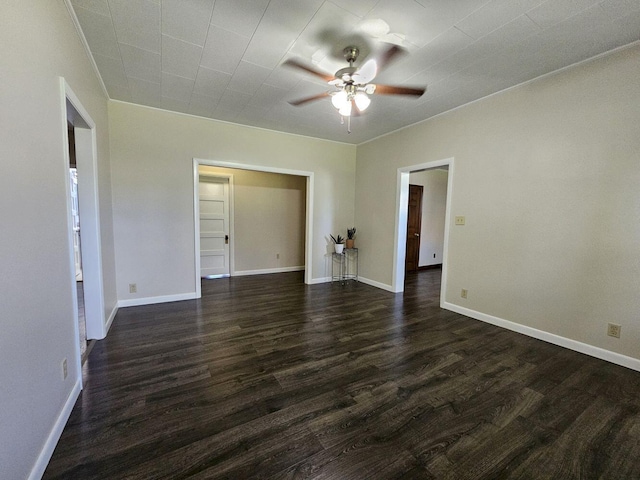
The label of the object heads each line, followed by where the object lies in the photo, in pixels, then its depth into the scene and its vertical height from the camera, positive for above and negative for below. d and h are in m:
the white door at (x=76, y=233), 4.56 -0.49
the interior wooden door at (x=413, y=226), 6.10 -0.17
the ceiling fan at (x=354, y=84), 2.19 +1.19
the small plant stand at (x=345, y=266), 5.38 -1.04
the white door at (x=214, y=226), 5.37 -0.28
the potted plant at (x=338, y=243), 5.07 -0.53
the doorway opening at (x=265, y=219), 3.99 -0.14
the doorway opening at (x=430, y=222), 6.22 -0.08
